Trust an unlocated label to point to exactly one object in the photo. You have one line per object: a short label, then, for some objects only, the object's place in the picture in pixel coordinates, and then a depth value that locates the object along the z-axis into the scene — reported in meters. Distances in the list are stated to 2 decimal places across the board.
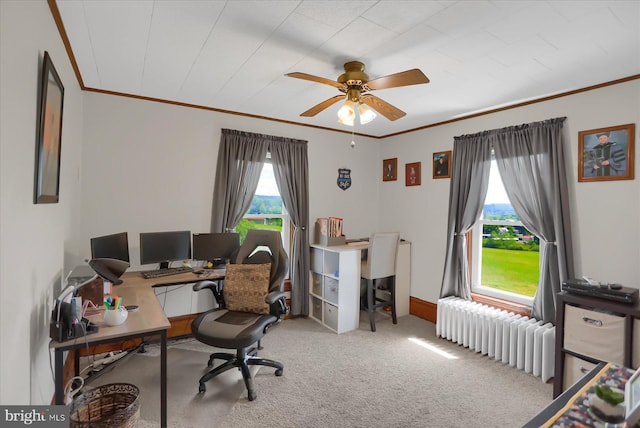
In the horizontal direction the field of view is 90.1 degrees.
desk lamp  1.61
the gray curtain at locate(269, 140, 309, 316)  3.98
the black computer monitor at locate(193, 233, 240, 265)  3.36
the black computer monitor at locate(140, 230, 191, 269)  3.08
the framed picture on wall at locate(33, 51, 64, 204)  1.49
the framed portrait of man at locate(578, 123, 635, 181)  2.51
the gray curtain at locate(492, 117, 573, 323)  2.80
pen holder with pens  1.85
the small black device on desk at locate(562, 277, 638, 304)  2.15
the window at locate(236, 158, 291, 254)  3.97
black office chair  2.39
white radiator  2.70
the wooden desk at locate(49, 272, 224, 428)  1.65
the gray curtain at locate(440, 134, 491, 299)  3.49
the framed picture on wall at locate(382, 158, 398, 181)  4.59
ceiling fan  1.94
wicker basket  1.71
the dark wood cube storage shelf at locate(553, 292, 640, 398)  2.09
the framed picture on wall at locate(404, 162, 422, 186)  4.23
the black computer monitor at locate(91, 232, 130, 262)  2.60
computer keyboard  2.99
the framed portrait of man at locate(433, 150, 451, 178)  3.86
